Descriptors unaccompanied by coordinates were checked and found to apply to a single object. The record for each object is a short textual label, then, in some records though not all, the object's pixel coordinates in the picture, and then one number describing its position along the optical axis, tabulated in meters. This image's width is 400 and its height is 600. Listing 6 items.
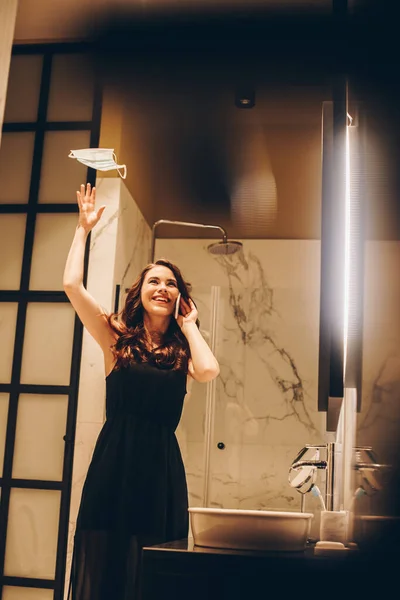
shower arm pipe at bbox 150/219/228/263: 3.09
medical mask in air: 2.16
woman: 1.77
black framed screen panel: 2.47
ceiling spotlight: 2.64
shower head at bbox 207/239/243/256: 3.24
